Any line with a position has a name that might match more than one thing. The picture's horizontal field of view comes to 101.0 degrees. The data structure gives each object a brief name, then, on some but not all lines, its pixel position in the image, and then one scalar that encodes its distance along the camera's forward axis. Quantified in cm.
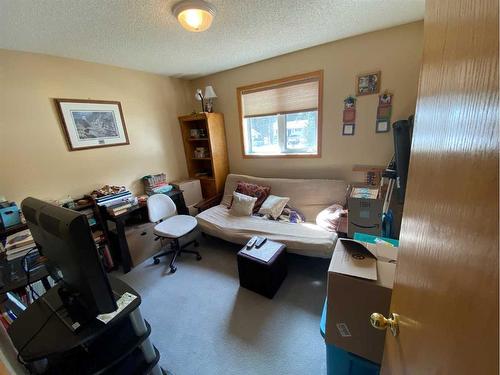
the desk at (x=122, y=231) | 224
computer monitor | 69
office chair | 234
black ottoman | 180
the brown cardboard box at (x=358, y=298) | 86
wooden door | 27
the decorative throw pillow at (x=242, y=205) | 269
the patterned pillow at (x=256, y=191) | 280
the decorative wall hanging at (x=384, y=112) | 216
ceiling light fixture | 141
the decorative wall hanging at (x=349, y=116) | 233
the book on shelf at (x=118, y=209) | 222
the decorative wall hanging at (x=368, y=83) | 217
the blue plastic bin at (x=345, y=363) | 95
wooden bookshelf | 310
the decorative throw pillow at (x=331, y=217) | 217
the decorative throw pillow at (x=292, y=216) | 248
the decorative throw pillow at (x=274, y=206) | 257
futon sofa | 202
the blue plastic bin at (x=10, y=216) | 173
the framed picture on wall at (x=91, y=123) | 219
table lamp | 295
